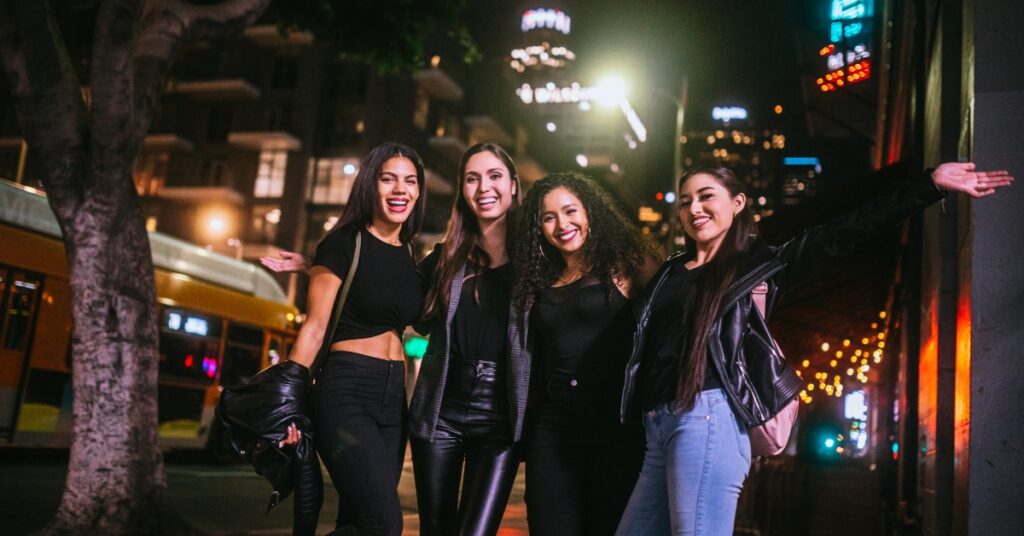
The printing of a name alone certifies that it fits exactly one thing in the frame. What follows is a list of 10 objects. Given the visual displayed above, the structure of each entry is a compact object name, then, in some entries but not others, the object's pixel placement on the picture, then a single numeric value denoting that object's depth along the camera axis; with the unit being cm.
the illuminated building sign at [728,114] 17800
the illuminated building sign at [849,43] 1235
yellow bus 1195
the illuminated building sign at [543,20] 8725
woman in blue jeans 321
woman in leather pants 391
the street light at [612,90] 1841
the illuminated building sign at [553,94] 8388
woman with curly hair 373
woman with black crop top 369
